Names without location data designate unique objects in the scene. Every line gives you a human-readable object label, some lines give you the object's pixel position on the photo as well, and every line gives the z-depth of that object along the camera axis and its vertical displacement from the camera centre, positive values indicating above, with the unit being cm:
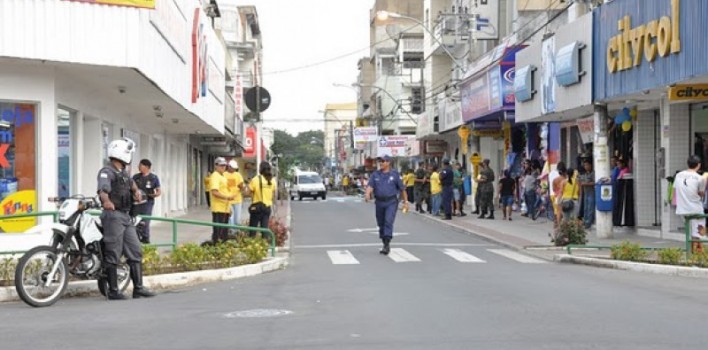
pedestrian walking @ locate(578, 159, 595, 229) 2278 -52
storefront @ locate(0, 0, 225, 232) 1412 +163
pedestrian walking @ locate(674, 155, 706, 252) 1510 -33
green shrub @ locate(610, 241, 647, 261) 1462 -131
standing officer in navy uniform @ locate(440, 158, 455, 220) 2902 -48
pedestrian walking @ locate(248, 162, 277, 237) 1750 -43
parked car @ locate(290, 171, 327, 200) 5741 -92
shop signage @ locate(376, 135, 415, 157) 6022 +168
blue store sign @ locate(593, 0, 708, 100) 1529 +234
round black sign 2147 +169
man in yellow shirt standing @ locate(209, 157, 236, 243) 1709 -41
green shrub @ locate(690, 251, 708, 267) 1352 -131
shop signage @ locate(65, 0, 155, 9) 1456 +271
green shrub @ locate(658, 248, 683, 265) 1393 -130
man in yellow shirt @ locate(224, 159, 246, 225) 1775 -18
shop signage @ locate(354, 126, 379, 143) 7269 +295
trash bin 1988 -55
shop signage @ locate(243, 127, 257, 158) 5084 +162
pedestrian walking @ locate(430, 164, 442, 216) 3150 -72
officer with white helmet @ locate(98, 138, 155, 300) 1061 -51
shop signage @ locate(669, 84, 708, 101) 1662 +142
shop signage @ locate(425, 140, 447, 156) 4841 +126
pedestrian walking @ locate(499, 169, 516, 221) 2795 -65
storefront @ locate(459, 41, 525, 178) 2881 +213
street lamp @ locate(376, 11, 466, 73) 3409 +580
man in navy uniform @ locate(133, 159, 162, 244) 1708 -19
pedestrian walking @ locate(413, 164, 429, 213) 3519 -68
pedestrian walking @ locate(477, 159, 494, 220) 2828 -57
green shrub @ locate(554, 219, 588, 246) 1736 -117
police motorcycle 1020 -97
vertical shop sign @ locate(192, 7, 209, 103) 2350 +305
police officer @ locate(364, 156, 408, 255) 1725 -44
